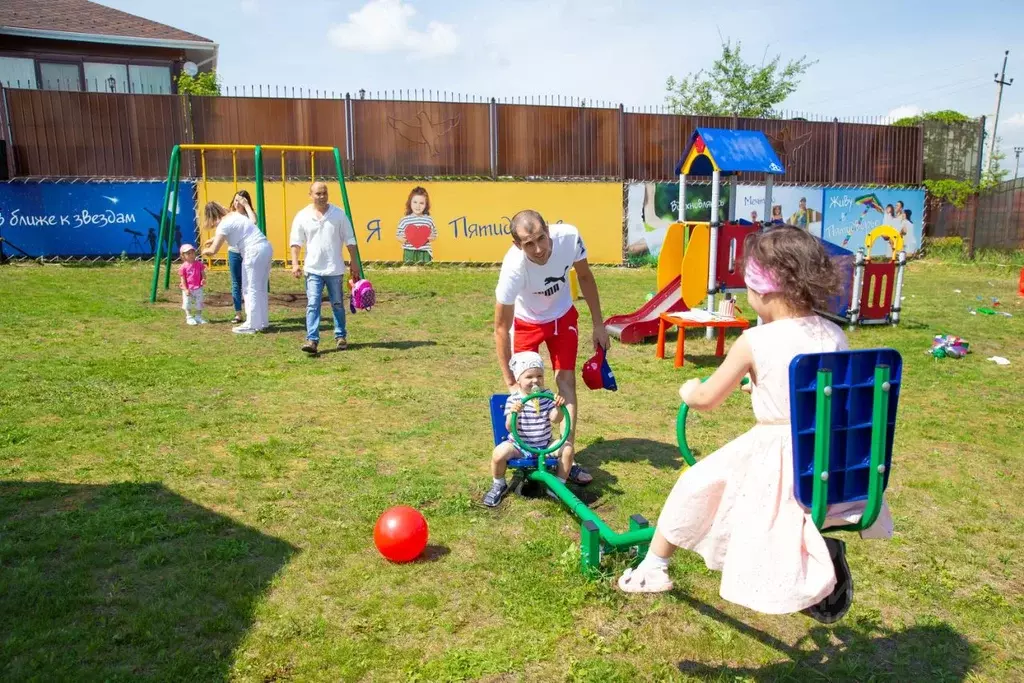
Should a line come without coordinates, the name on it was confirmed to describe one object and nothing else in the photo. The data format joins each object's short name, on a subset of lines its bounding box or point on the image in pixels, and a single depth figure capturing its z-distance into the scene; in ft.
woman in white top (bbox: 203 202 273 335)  34.04
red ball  13.41
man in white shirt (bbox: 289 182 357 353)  30.40
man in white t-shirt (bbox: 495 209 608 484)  15.79
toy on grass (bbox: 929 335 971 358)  31.71
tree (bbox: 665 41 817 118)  129.39
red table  30.25
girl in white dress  8.95
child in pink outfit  35.55
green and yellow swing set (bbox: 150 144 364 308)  34.68
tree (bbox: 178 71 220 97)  77.66
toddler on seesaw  15.56
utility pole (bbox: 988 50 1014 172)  116.47
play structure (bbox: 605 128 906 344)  33.94
